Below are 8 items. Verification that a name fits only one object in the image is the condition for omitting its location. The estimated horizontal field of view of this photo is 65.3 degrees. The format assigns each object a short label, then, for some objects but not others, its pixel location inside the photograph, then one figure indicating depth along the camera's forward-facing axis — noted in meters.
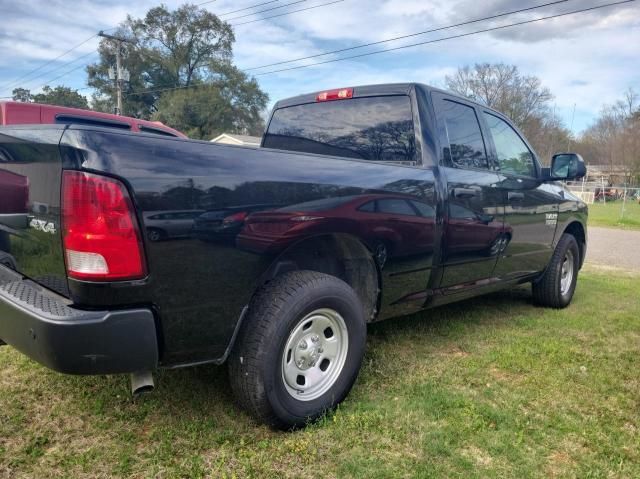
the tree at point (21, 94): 51.12
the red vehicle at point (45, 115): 6.78
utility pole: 31.96
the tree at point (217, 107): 41.25
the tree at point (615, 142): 42.41
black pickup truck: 1.84
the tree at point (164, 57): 46.38
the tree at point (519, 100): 45.12
